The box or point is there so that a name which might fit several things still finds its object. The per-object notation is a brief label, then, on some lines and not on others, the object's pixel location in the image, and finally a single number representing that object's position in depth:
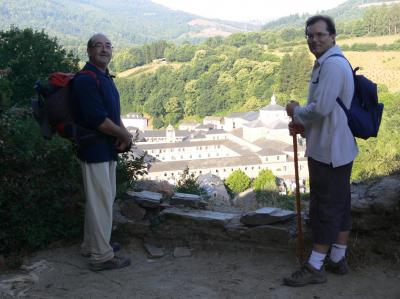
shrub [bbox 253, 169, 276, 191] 34.78
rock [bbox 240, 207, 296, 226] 3.78
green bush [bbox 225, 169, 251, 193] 34.75
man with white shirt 2.80
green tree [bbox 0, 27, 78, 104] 7.47
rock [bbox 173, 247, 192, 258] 3.88
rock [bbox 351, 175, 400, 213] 3.43
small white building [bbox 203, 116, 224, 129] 72.39
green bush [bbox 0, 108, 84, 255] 3.67
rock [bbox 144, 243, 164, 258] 3.89
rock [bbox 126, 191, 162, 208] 4.20
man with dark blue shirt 3.09
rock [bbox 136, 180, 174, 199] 5.53
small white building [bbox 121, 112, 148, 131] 78.31
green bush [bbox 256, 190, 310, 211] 6.08
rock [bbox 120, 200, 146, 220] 4.20
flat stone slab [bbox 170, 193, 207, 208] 4.34
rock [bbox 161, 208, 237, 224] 3.98
